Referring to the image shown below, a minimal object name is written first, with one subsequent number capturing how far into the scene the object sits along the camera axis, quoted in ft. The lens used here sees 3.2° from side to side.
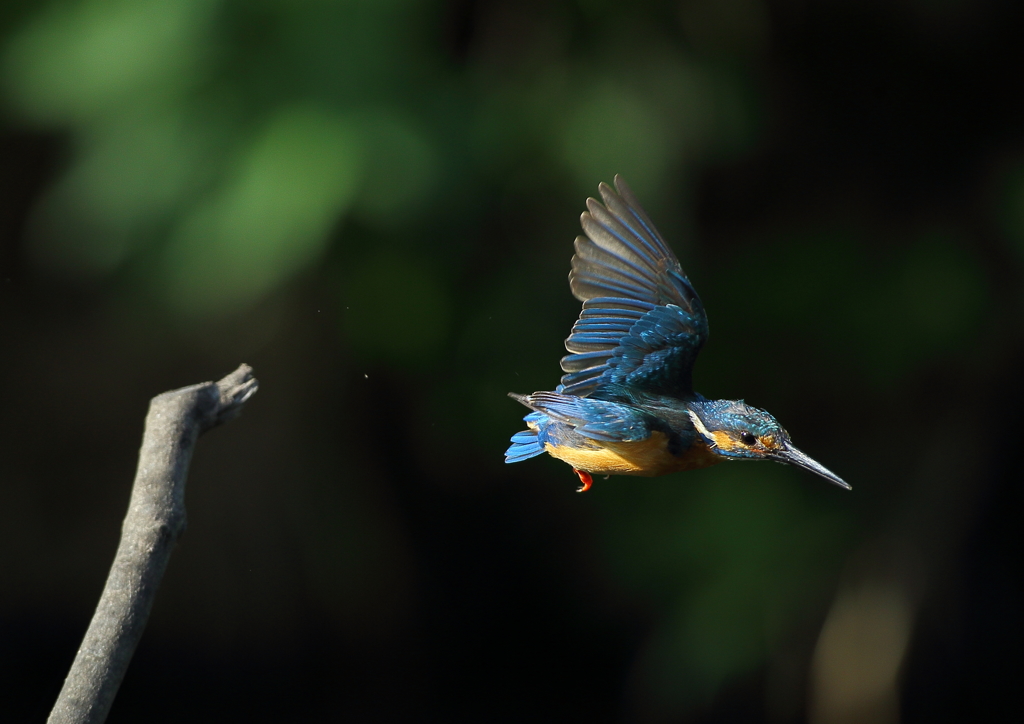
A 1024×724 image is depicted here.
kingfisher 24.14
